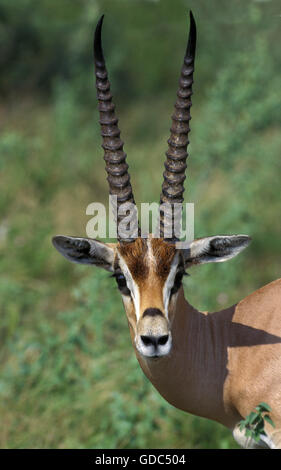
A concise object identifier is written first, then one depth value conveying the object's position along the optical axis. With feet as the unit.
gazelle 31.91
